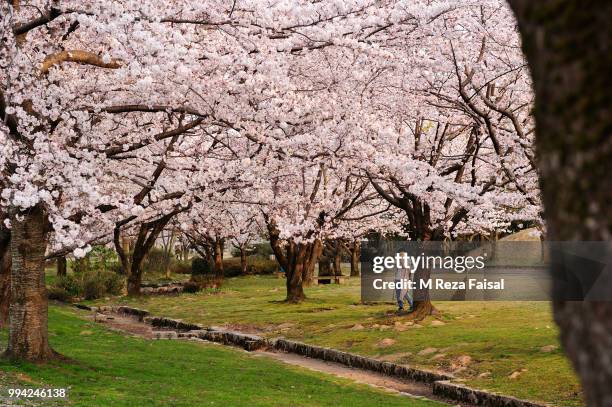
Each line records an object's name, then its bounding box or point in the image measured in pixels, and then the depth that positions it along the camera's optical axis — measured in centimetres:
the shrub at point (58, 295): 3578
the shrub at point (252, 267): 5403
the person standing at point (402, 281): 2429
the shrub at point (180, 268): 5910
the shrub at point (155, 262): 5600
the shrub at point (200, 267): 5416
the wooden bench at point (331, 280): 4410
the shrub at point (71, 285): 3678
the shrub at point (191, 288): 4022
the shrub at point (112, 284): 3844
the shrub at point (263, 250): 6425
